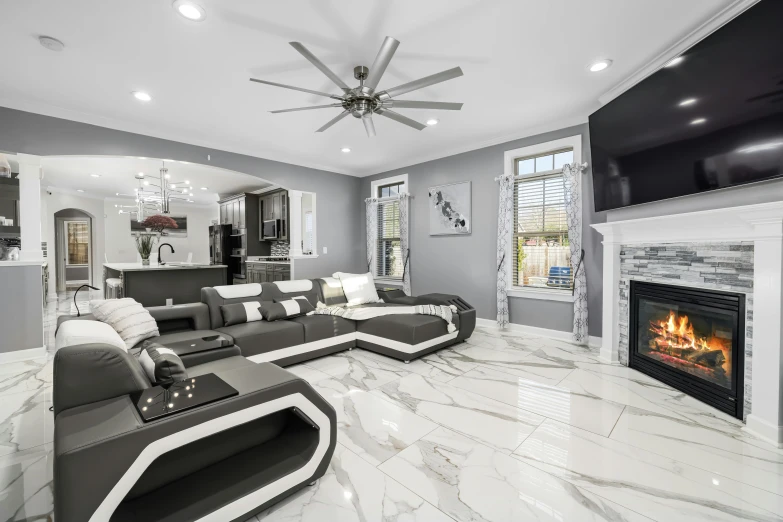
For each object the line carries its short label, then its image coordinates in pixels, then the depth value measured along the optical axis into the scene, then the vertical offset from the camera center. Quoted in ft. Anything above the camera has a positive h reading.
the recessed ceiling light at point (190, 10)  7.30 +5.59
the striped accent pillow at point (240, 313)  11.39 -1.97
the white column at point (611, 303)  11.80 -1.75
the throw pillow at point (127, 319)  8.55 -1.61
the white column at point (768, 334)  6.81 -1.72
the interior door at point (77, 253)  31.60 +0.49
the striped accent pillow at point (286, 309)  12.13 -1.97
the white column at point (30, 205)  12.22 +2.00
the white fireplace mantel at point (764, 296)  6.81 -0.91
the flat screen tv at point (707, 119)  6.79 +3.41
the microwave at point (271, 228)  25.04 +2.17
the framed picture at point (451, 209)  17.53 +2.55
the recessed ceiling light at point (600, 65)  9.75 +5.66
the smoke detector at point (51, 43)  8.48 +5.61
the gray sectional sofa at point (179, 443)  3.62 -2.42
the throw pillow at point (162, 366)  5.37 -1.81
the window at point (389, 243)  21.57 +0.87
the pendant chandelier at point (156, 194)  19.63 +4.80
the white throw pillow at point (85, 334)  4.99 -1.22
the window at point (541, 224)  14.62 +1.39
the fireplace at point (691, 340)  8.05 -2.45
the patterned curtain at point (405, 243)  20.22 +0.78
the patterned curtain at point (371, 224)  22.24 +2.15
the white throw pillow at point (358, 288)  15.48 -1.54
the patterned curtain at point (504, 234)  15.58 +1.00
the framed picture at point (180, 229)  36.70 +3.20
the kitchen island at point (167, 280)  16.12 -1.21
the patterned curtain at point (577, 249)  13.50 +0.23
